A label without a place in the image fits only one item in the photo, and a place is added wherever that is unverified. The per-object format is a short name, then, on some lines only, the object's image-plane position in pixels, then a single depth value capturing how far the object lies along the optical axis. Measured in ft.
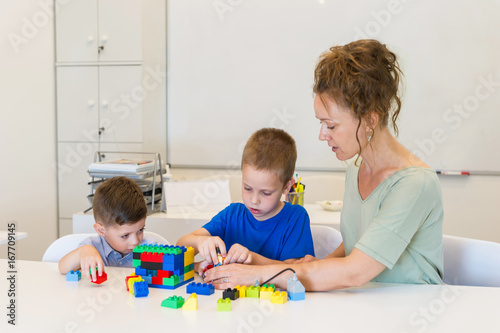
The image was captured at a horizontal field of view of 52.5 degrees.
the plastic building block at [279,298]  3.62
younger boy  5.12
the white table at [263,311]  3.21
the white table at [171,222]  7.98
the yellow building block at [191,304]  3.49
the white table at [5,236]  5.51
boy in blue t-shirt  4.86
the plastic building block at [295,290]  3.68
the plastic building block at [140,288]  3.73
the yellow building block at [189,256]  4.15
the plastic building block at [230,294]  3.67
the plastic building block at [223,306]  3.47
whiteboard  10.71
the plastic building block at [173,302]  3.51
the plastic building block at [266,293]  3.69
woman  3.85
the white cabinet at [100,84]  10.69
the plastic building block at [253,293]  3.73
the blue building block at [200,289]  3.81
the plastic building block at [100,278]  4.07
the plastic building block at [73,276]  4.16
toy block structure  3.99
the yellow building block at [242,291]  3.76
